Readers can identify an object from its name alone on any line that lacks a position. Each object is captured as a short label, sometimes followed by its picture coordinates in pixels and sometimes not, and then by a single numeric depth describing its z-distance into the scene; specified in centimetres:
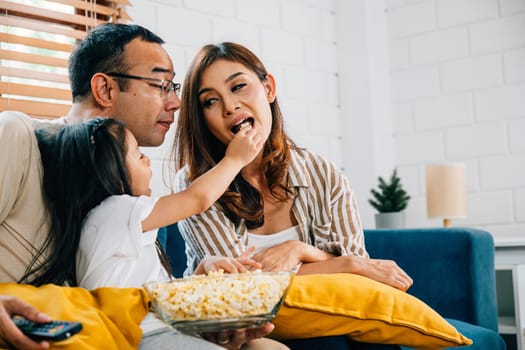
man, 179
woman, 182
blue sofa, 204
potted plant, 299
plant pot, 298
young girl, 122
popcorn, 92
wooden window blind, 212
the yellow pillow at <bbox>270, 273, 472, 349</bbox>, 131
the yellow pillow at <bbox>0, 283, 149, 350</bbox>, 104
